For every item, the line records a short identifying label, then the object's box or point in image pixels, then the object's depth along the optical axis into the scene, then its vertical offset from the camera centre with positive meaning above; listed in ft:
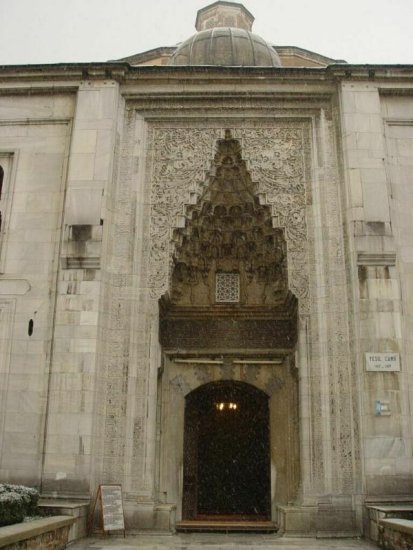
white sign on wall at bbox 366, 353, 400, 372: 25.36 +4.55
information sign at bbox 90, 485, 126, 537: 23.70 -1.16
